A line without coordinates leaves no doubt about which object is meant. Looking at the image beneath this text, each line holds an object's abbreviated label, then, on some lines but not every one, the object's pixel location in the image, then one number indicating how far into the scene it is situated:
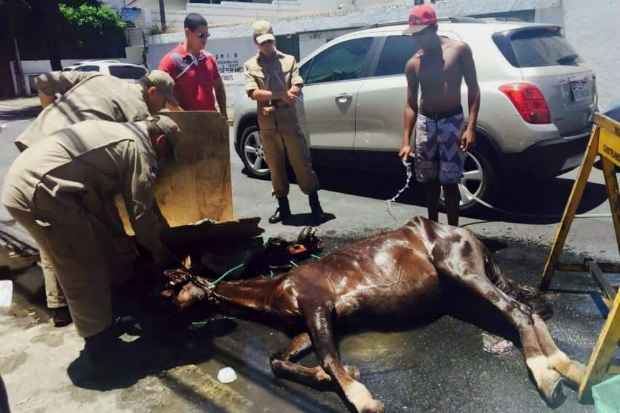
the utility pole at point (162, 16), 28.70
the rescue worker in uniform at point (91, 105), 3.58
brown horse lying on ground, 2.93
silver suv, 5.00
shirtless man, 4.30
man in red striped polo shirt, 5.00
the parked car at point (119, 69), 20.89
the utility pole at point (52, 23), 19.69
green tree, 27.34
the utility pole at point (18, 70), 26.46
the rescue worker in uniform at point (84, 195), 2.97
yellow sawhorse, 2.40
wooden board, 4.26
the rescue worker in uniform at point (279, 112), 5.28
